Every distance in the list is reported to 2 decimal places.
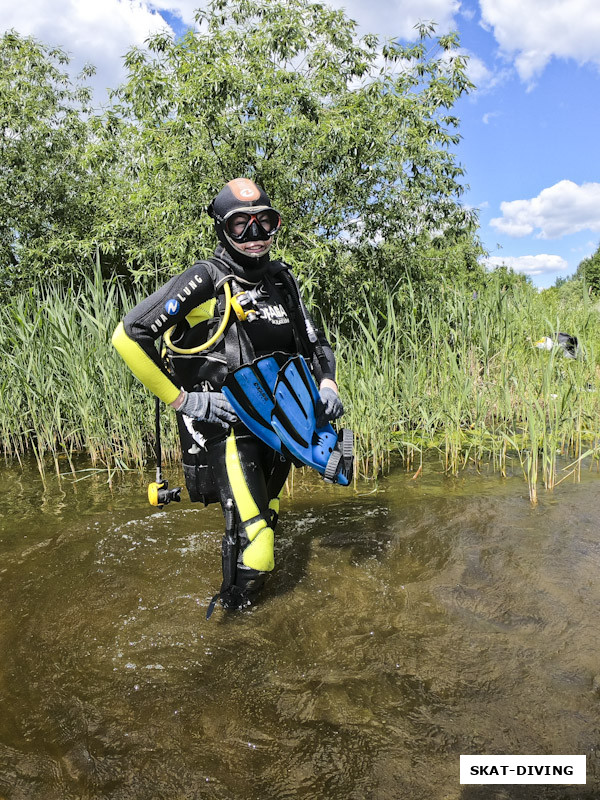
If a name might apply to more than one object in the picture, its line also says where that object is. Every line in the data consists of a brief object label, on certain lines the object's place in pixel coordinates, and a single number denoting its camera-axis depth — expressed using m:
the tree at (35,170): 10.34
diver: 2.33
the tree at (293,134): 5.35
